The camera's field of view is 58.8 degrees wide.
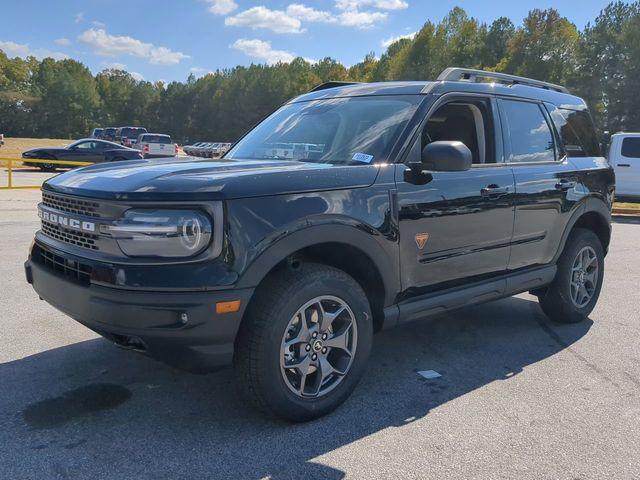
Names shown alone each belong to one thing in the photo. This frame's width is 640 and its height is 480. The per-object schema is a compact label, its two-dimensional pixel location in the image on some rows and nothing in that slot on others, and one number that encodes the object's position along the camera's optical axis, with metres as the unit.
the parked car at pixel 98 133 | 47.33
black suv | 2.70
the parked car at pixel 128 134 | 44.25
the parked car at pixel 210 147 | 59.05
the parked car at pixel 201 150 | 55.56
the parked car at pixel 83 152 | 23.86
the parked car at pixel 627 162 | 15.41
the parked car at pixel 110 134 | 45.94
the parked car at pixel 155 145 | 32.91
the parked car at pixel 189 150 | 58.08
